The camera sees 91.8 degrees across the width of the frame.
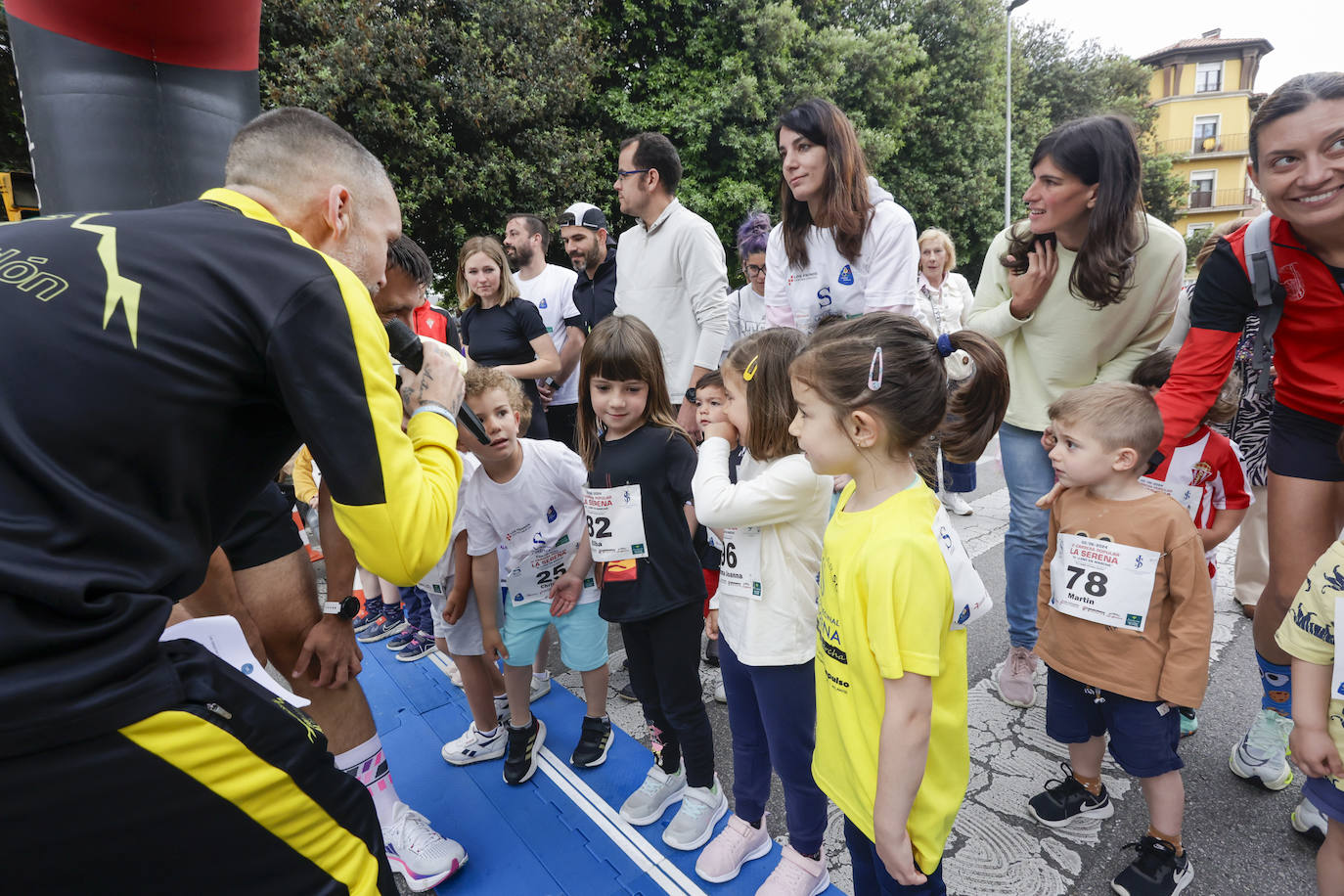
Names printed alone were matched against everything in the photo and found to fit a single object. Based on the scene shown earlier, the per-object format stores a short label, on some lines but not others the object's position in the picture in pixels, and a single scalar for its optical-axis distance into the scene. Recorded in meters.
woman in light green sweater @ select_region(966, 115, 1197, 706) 2.16
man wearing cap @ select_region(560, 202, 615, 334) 4.24
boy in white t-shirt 2.38
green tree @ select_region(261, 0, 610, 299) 7.79
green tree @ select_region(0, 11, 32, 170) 7.55
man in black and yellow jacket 0.89
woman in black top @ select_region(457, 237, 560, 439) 4.14
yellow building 34.66
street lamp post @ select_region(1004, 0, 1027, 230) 14.29
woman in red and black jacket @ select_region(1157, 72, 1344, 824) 1.60
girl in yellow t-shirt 1.26
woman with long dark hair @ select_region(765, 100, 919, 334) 2.43
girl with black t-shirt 2.12
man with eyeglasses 3.30
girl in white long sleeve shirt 1.77
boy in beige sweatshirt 1.76
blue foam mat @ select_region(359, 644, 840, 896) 2.02
